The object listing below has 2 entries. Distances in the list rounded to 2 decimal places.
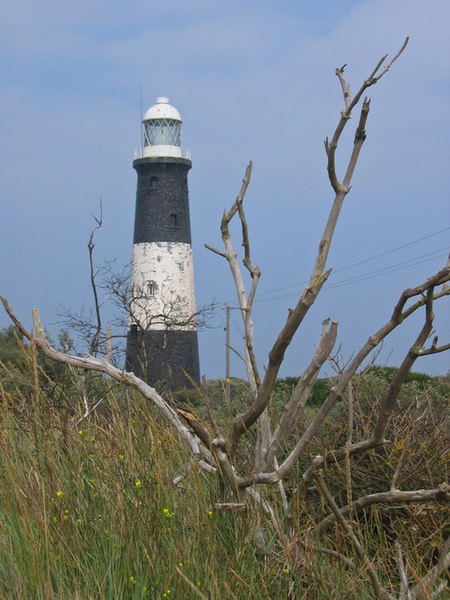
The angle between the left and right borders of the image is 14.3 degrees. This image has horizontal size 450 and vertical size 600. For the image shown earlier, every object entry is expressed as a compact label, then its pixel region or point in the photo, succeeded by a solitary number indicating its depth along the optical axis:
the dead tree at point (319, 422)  6.45
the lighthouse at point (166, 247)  60.75
